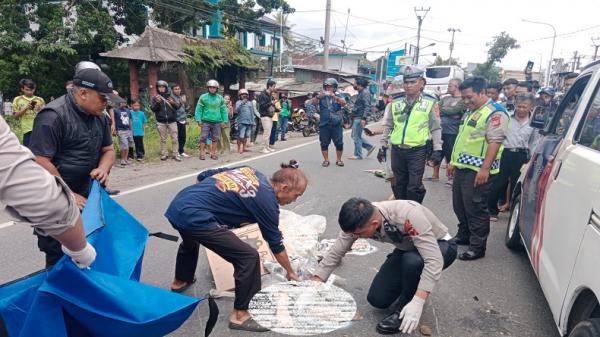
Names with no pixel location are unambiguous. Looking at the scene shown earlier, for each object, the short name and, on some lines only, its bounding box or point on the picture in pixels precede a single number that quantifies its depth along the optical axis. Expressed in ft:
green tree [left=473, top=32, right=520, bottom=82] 137.80
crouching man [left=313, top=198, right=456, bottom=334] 8.45
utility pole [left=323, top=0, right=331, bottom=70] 76.38
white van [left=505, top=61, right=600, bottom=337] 6.35
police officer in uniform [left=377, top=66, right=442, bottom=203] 15.43
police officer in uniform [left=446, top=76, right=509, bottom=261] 12.82
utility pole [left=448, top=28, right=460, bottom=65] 171.98
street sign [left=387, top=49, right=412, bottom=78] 118.79
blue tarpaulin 5.09
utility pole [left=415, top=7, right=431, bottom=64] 132.59
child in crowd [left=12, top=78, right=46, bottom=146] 21.36
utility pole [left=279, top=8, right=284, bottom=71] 107.71
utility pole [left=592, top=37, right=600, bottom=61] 123.73
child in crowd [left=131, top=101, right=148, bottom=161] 28.55
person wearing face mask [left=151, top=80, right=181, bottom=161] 28.25
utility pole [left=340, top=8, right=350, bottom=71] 135.93
